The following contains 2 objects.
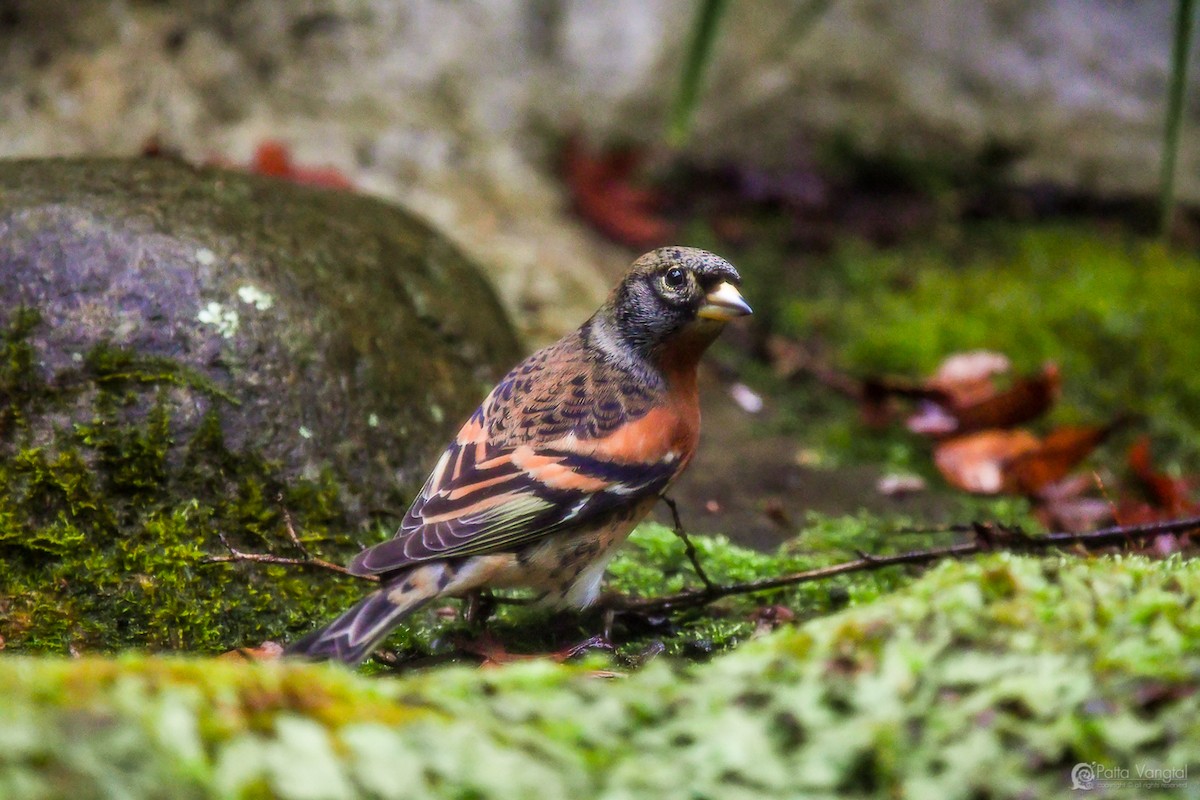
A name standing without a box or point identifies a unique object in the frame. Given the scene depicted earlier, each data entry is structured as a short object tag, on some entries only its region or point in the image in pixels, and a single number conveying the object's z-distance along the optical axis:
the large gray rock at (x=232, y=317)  8.65
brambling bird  7.43
